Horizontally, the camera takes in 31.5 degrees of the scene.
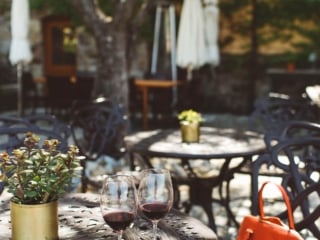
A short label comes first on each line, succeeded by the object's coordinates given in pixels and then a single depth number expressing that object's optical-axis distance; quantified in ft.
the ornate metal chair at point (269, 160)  7.71
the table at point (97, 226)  6.02
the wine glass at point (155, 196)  5.50
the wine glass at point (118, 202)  5.21
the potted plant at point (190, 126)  12.33
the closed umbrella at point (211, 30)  25.18
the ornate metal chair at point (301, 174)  7.95
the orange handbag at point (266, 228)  5.23
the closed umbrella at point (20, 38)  23.08
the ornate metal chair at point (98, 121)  14.76
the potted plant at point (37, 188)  5.35
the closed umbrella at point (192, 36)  24.86
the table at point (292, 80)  32.58
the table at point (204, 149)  11.45
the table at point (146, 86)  29.78
